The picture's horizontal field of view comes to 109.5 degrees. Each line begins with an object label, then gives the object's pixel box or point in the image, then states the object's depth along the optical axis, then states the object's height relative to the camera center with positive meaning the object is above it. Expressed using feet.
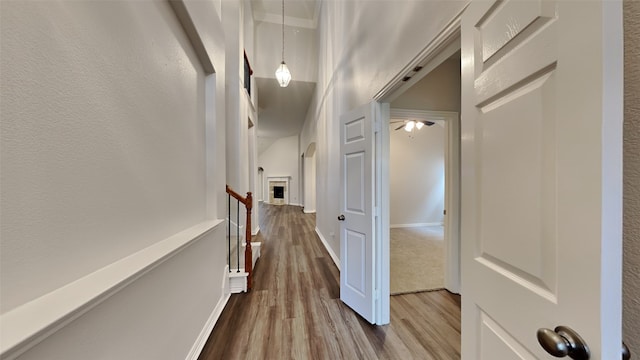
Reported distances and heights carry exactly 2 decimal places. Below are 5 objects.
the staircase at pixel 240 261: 8.77 -3.47
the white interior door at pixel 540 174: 1.57 +0.03
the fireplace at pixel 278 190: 40.40 -2.00
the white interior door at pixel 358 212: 6.72 -1.09
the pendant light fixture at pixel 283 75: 14.95 +6.95
